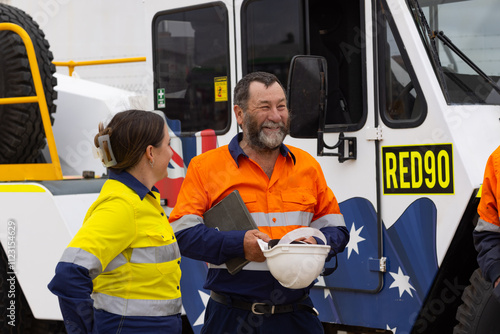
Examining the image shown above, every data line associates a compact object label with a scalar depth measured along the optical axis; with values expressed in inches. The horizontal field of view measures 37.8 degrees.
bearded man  108.9
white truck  130.5
